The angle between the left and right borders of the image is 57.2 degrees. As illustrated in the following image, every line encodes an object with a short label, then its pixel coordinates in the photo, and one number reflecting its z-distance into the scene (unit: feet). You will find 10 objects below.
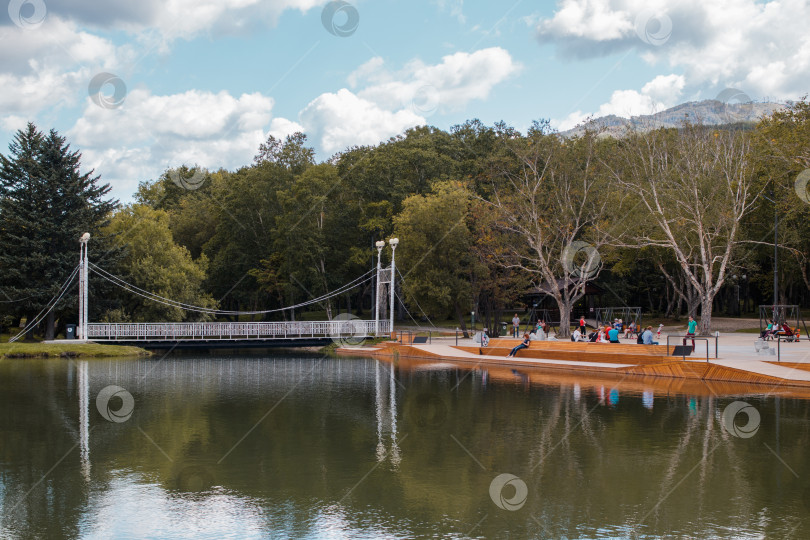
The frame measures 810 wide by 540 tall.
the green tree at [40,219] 148.36
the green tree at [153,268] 161.38
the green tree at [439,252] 164.96
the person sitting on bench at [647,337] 99.40
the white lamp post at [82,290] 140.15
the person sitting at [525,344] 112.91
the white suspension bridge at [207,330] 140.97
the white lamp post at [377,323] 150.00
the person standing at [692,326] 118.93
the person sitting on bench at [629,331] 131.23
